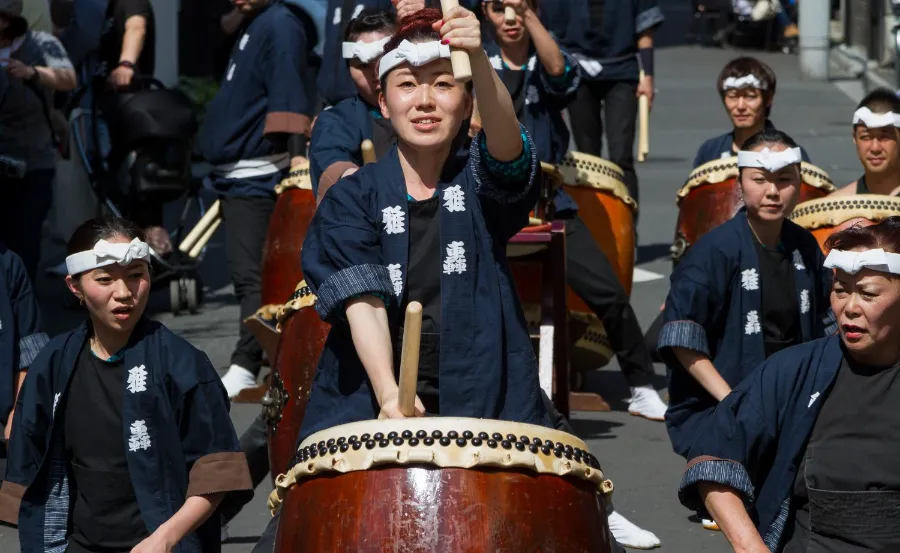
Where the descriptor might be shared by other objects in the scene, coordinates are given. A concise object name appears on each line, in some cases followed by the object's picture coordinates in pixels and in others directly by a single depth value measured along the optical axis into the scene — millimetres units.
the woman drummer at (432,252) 8125
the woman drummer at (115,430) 8984
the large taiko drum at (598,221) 15594
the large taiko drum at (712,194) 15227
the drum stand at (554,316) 12648
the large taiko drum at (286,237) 14547
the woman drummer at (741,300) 11922
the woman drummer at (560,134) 13984
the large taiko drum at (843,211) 13820
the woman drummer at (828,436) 7980
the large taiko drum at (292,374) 10352
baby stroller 19437
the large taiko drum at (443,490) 7254
